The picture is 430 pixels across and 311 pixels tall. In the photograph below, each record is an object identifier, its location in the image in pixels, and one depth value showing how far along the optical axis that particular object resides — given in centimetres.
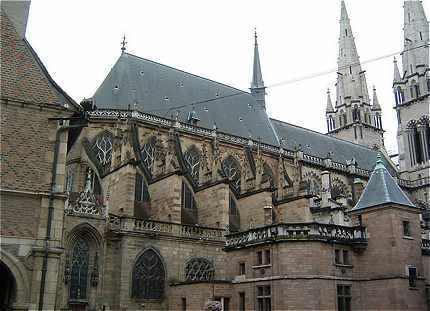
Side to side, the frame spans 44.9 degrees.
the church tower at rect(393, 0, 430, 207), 5116
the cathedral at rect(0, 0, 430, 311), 1106
